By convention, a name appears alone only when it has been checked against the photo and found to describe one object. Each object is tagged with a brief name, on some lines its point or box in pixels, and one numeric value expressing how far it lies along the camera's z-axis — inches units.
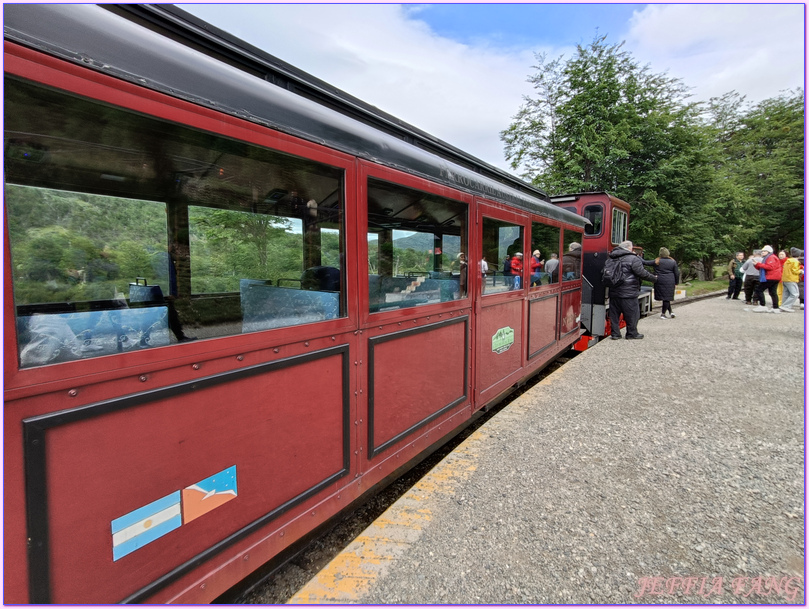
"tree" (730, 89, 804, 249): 877.2
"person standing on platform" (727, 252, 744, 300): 535.0
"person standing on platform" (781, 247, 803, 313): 374.6
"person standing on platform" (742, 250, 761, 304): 420.5
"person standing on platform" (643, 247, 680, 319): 353.4
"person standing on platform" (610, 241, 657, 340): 272.8
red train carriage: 44.3
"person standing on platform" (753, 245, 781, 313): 371.2
